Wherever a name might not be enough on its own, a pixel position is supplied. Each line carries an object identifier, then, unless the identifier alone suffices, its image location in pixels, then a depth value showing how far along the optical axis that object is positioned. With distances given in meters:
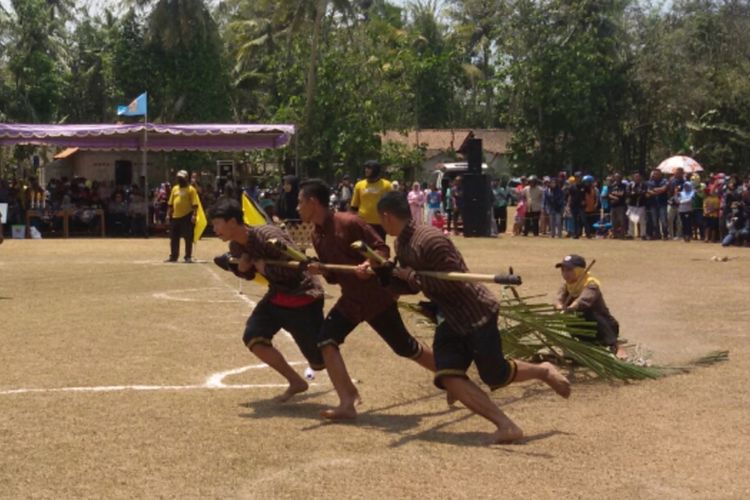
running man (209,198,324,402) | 7.96
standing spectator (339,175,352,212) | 30.23
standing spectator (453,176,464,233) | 31.64
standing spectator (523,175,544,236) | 31.16
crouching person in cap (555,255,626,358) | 9.34
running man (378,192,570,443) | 6.84
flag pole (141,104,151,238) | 30.35
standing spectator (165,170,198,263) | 19.75
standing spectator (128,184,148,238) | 31.13
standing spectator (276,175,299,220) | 20.63
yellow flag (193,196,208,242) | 15.81
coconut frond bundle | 8.64
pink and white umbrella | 33.06
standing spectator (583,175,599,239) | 29.36
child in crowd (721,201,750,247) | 25.08
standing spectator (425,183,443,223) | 33.28
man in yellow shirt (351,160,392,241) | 15.19
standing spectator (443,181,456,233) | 32.33
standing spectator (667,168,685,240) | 27.33
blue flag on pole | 30.97
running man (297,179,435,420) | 7.64
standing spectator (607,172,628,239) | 28.69
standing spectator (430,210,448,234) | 32.75
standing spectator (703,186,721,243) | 26.28
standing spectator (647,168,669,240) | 27.52
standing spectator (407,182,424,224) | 33.22
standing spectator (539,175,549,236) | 30.89
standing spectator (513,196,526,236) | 31.39
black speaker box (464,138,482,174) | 30.33
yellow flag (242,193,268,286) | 11.64
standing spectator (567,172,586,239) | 29.47
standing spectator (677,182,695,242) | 26.88
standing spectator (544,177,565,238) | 30.06
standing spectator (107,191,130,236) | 31.39
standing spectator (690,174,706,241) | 26.91
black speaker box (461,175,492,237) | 29.98
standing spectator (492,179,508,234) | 32.16
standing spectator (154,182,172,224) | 32.19
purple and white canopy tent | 30.31
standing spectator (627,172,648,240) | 28.12
